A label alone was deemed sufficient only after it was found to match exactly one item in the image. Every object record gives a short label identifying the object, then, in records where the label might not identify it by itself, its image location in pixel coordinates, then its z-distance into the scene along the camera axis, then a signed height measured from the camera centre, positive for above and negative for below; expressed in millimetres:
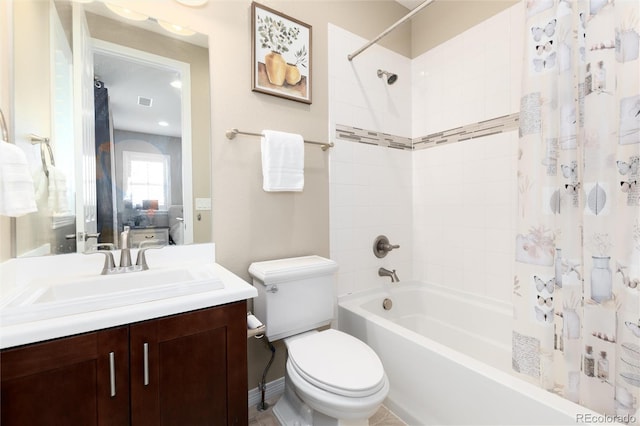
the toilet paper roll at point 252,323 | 1287 -517
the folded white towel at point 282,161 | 1583 +268
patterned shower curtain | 935 -1
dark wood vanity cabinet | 771 -508
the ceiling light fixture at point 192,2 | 1422 +1034
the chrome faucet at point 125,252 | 1265 -183
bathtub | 1058 -751
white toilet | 1119 -663
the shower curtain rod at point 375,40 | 1446 +1044
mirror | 1157 +384
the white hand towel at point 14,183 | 841 +88
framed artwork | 1625 +916
